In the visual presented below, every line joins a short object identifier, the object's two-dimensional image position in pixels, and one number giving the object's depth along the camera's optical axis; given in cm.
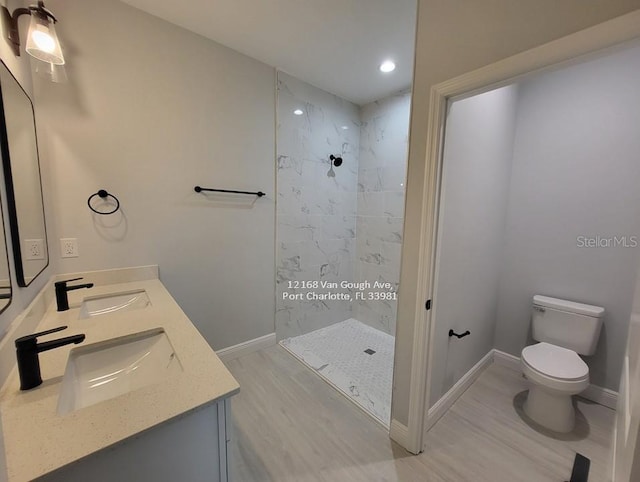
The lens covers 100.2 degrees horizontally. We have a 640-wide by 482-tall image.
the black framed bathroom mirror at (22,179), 103
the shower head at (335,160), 293
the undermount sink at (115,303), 149
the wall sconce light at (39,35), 114
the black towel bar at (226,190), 206
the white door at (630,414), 36
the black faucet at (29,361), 78
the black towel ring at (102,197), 168
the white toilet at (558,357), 169
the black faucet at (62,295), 131
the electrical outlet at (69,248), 161
